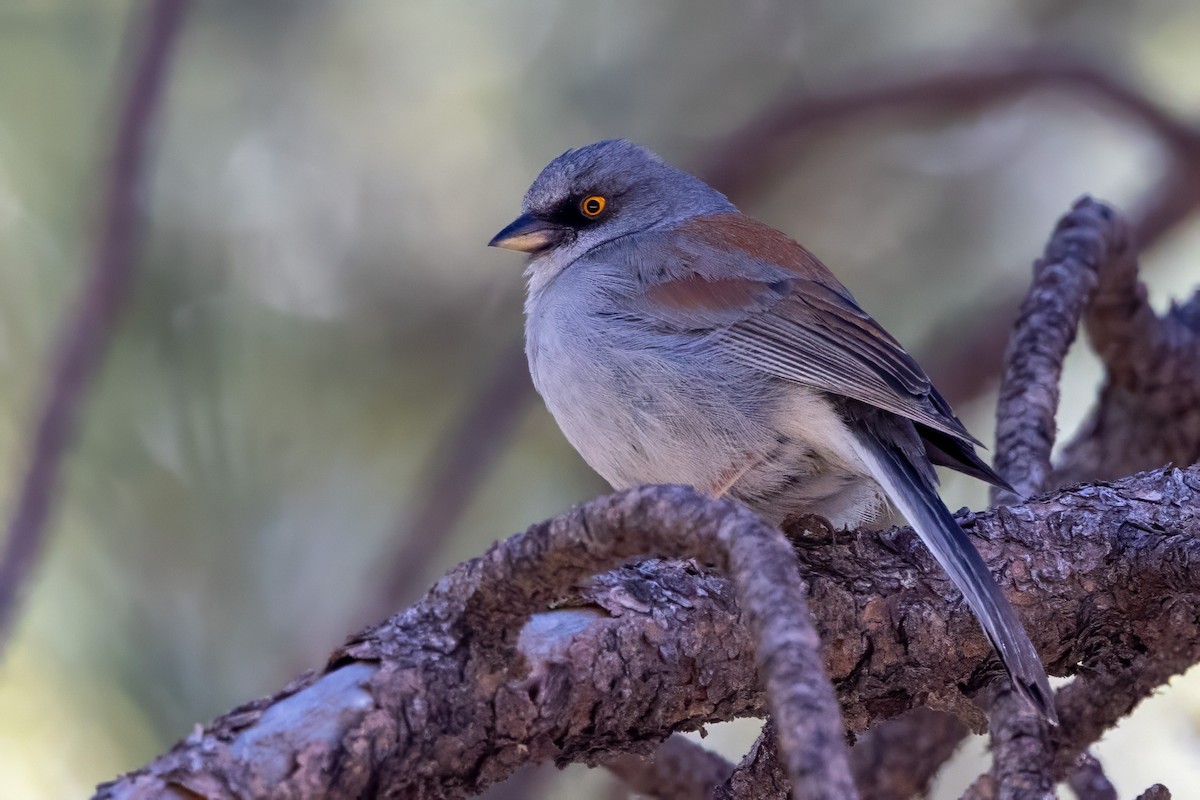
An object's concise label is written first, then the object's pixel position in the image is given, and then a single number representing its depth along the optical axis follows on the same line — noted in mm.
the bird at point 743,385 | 5613
